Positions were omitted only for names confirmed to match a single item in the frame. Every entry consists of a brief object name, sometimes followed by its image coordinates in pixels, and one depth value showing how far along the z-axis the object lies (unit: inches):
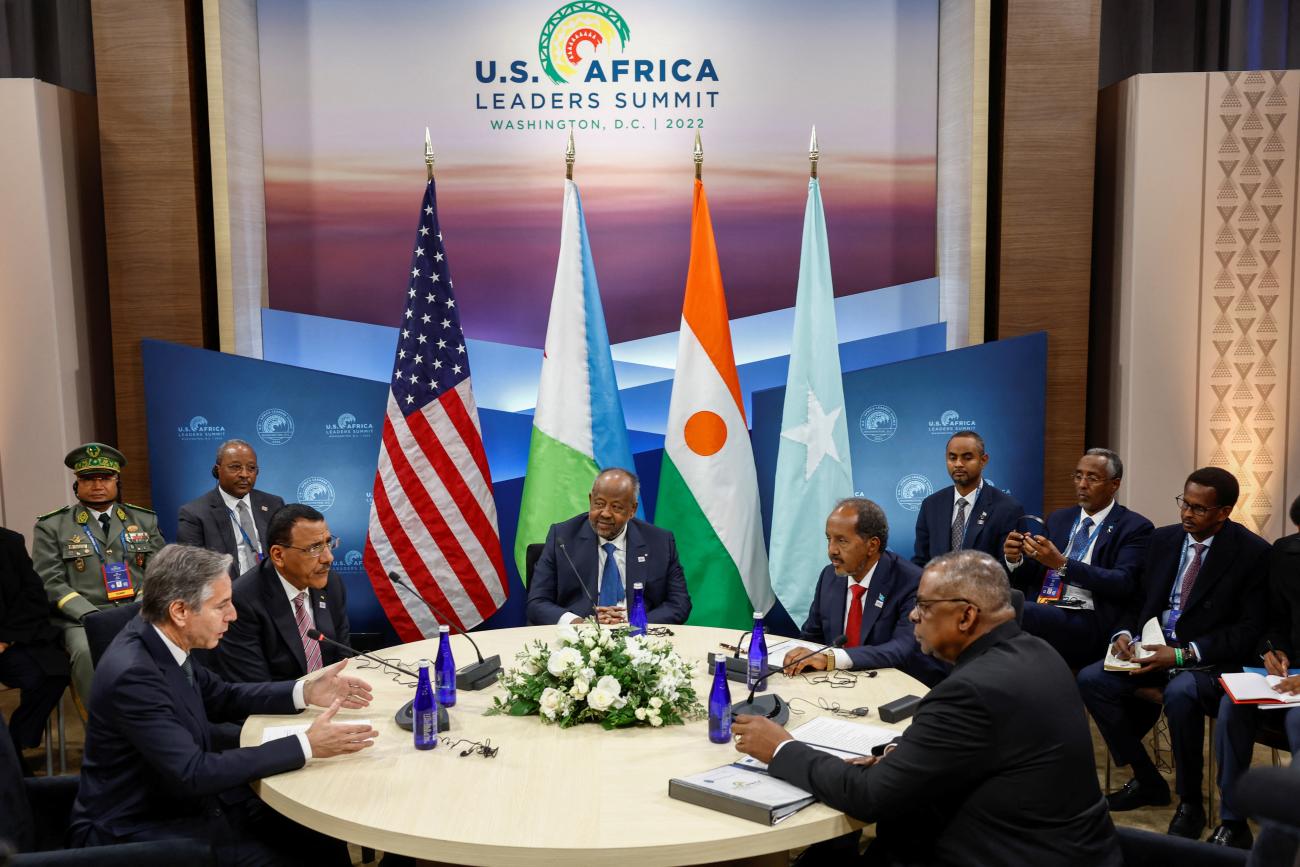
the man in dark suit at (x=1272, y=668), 155.9
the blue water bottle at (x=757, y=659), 136.5
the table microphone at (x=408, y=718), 123.6
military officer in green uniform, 205.6
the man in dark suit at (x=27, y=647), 192.5
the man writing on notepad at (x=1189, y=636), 168.6
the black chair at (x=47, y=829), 98.4
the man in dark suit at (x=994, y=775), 99.2
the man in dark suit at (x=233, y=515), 214.1
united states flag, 224.1
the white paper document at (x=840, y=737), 114.5
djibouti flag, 228.5
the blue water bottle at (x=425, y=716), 115.8
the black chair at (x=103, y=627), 149.0
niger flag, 227.5
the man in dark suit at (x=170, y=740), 108.5
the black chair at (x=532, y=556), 207.3
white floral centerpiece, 124.0
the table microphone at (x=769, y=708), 125.0
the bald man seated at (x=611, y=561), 189.9
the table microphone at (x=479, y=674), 139.3
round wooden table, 95.7
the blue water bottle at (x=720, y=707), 117.6
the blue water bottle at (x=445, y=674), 131.6
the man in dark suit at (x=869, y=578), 159.3
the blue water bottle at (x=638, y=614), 162.8
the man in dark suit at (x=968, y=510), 207.3
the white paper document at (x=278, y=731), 120.3
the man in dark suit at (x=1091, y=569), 189.0
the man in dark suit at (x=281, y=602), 144.2
